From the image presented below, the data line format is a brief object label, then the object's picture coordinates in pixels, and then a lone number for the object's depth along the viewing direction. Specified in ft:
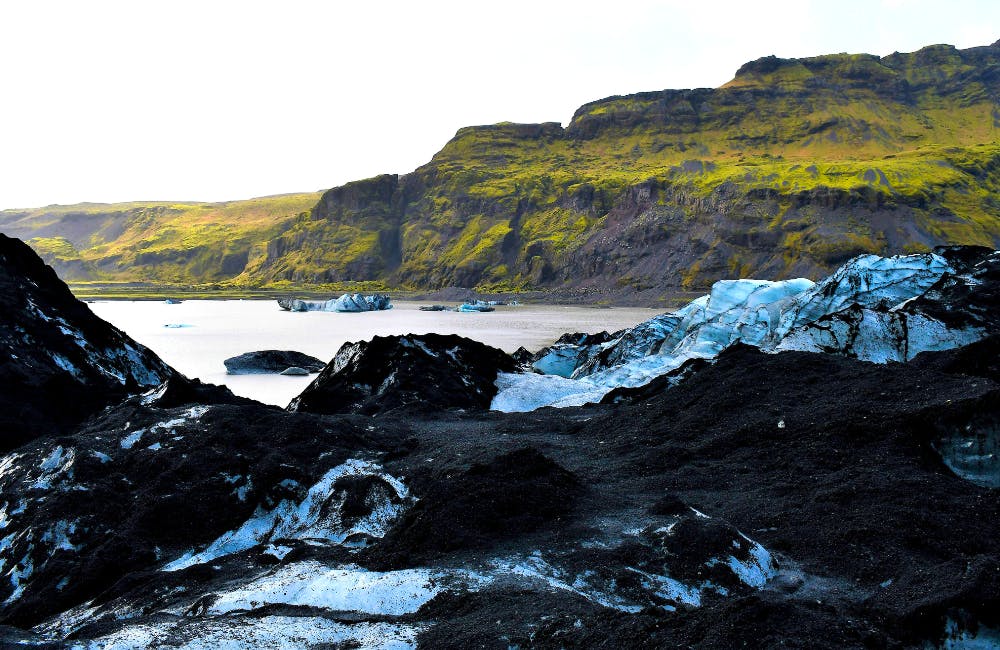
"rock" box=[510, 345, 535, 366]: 86.28
